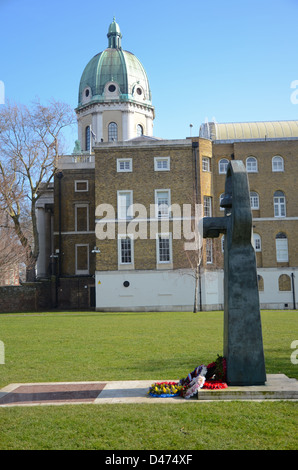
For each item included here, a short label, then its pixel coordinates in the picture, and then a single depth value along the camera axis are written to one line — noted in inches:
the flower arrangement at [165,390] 328.5
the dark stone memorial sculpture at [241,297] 328.8
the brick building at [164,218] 1541.6
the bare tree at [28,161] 1678.2
